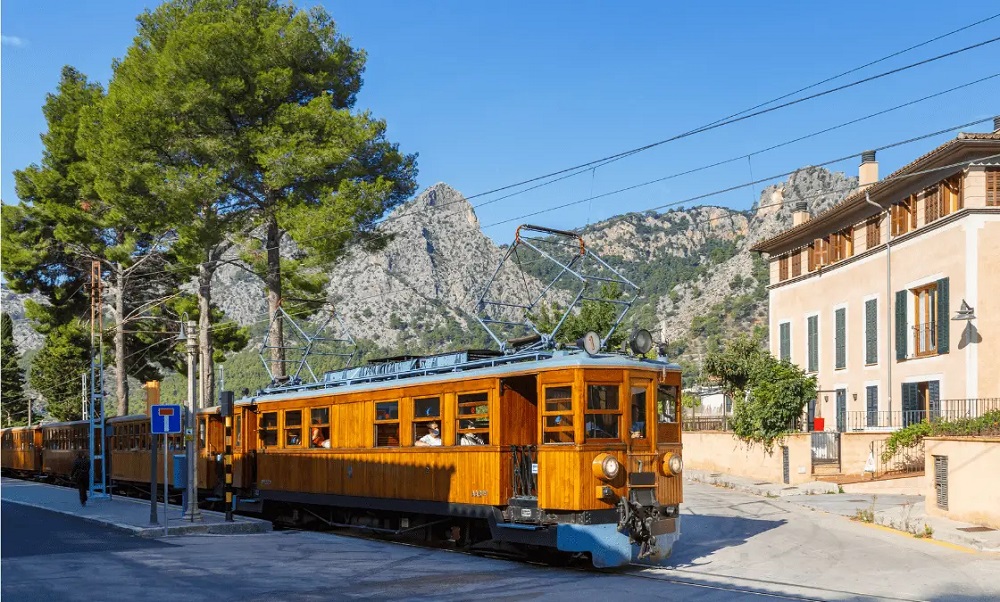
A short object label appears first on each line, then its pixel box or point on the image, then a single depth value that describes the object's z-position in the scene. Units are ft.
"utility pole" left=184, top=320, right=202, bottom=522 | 64.03
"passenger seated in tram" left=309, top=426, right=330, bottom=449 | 59.85
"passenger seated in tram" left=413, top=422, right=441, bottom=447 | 49.70
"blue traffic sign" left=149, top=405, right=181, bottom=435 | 60.18
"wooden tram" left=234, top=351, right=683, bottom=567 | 42.39
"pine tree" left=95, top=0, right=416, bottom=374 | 85.10
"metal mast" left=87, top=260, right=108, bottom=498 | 102.22
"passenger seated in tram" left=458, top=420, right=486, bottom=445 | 46.74
